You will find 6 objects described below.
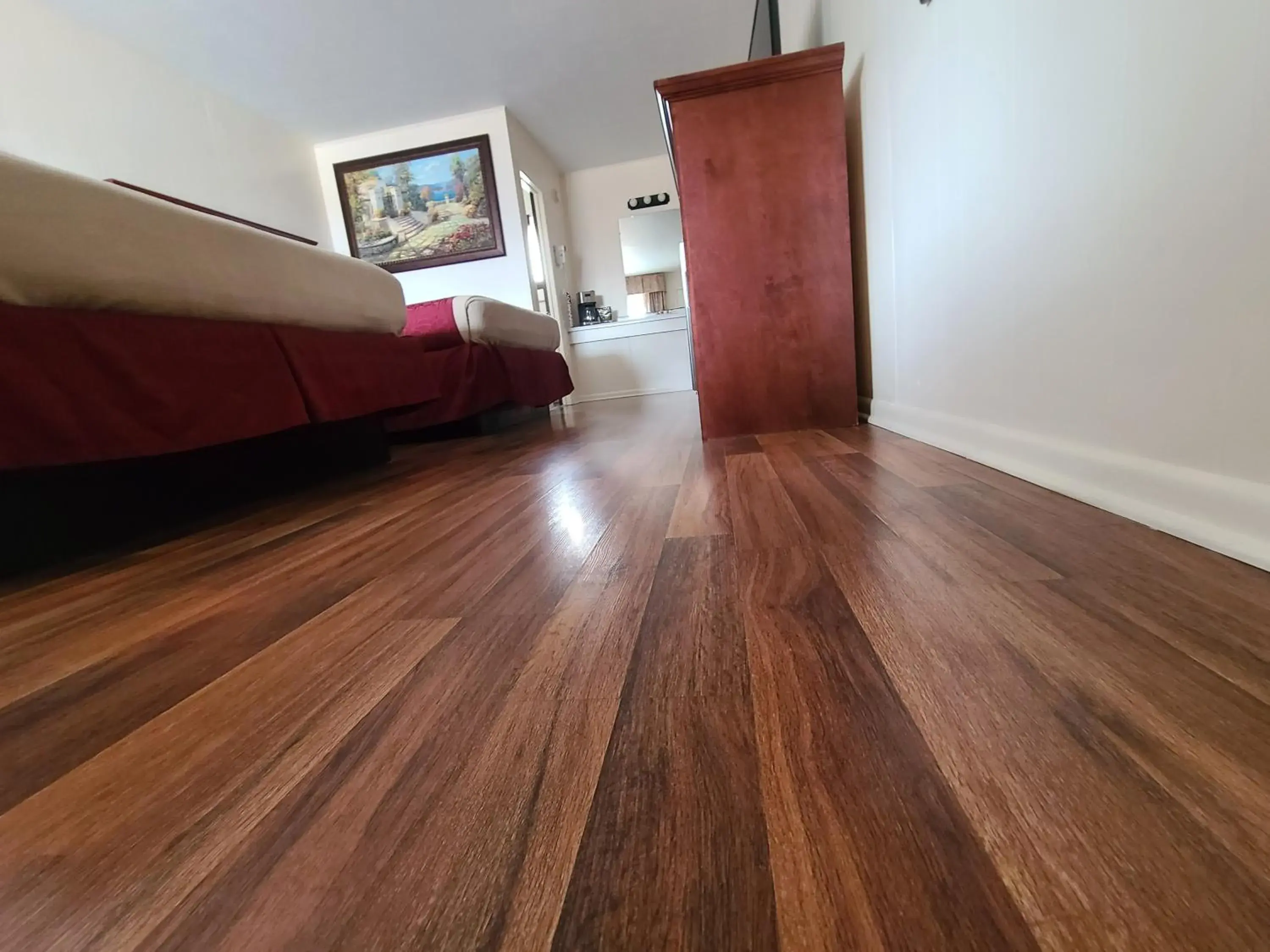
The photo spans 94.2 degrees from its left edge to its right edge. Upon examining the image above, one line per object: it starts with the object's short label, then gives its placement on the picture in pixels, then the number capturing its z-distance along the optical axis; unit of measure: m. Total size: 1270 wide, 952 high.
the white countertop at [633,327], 5.25
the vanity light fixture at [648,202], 5.57
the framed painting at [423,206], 4.38
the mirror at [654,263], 5.62
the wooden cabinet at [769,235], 1.75
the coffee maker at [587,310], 5.52
